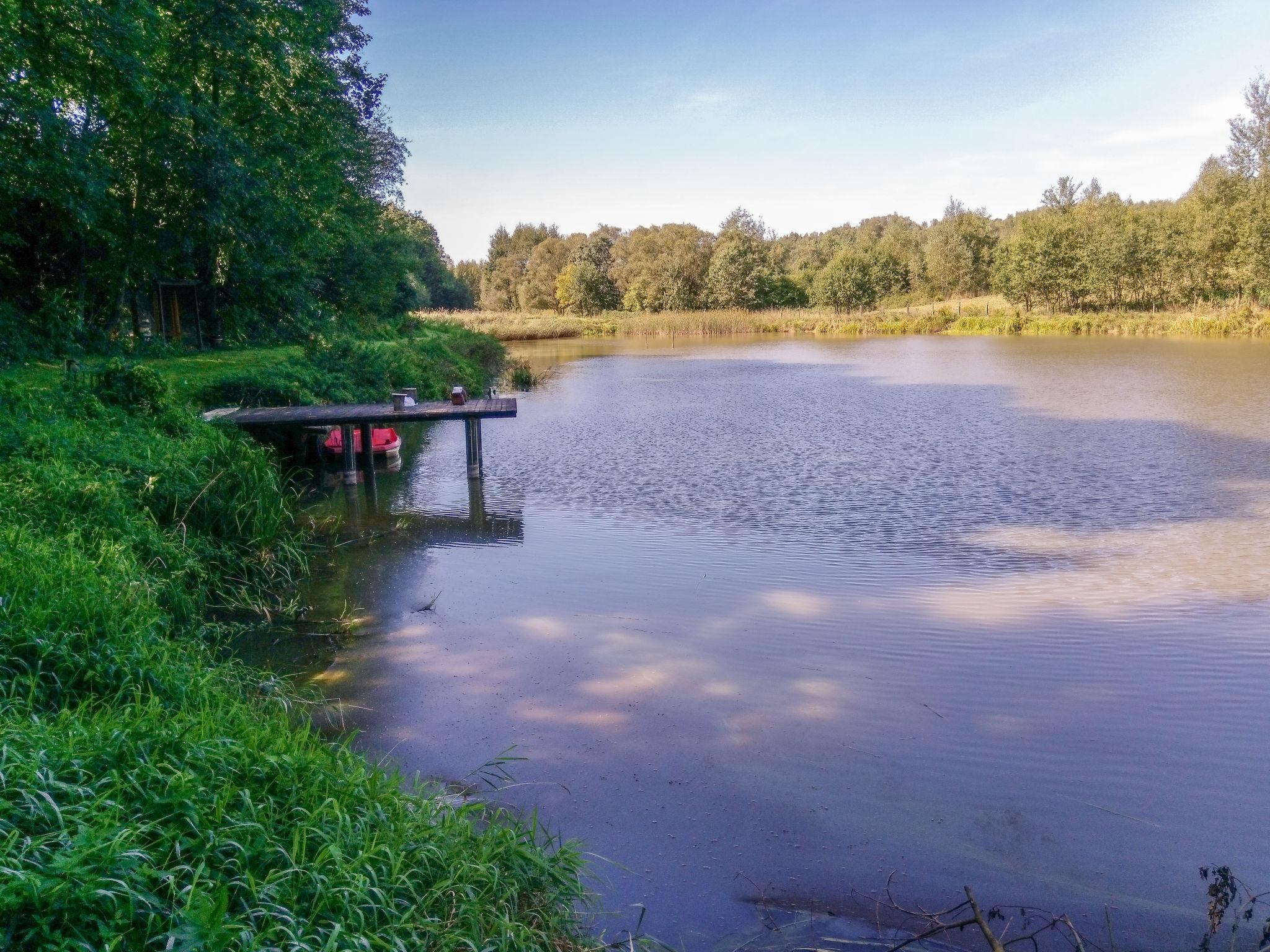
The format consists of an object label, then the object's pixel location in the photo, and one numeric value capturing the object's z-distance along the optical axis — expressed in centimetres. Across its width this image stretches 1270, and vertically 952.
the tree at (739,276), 6197
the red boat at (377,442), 1298
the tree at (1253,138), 3884
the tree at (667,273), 6494
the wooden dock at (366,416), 1162
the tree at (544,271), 7481
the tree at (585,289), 6906
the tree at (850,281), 5681
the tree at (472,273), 9112
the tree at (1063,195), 5997
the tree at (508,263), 8088
